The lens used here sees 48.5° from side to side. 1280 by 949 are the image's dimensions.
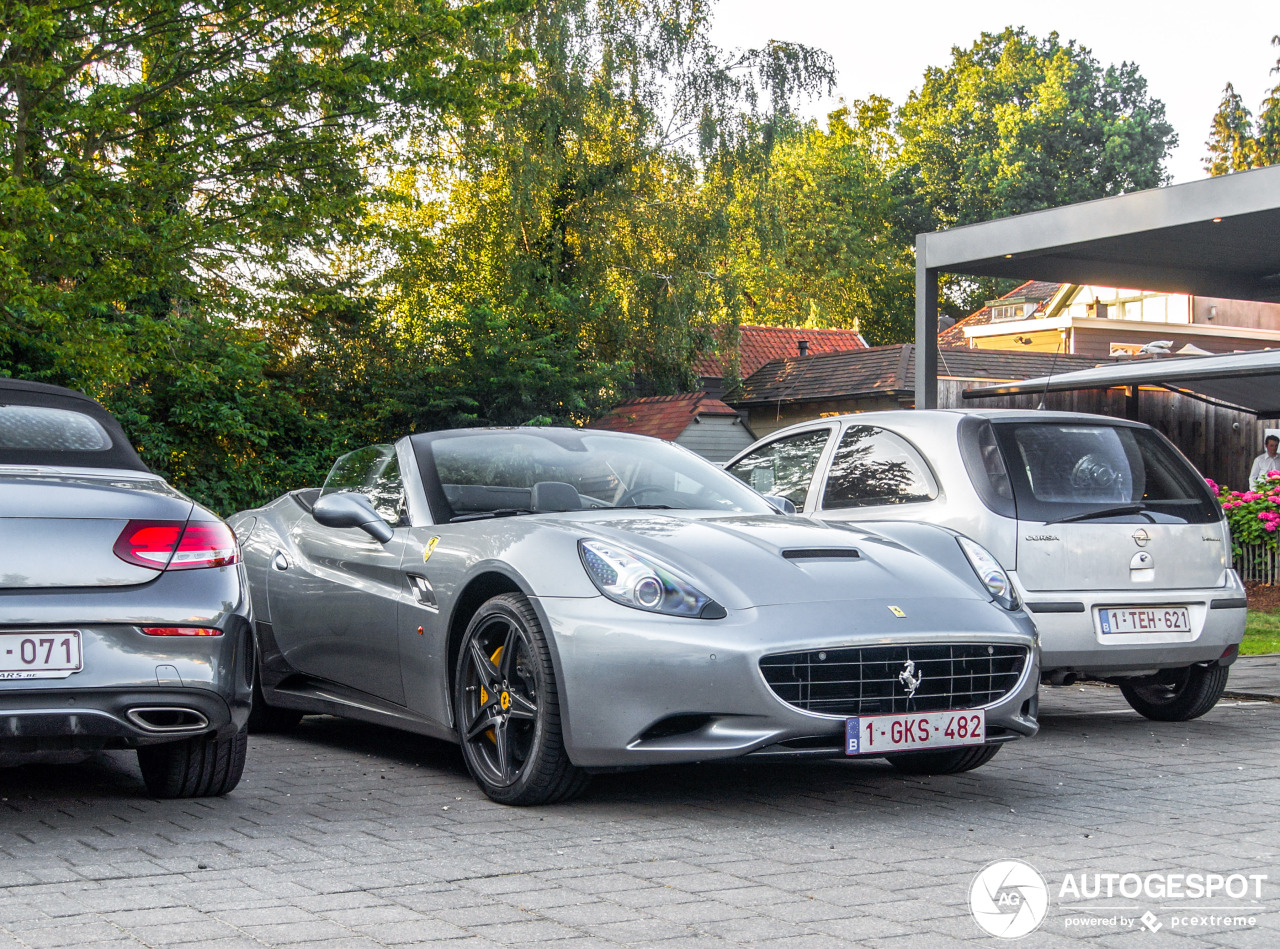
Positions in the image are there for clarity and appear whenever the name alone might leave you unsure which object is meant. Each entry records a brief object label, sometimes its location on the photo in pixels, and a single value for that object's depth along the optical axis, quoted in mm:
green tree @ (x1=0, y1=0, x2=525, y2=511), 15406
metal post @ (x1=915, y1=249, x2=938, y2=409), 15453
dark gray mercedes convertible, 4371
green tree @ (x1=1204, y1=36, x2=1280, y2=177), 49219
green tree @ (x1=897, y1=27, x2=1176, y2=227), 62469
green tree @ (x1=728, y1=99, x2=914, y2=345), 61875
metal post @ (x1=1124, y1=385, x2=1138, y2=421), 18859
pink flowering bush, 15398
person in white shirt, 16078
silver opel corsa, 6605
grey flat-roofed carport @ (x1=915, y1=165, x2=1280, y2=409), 12703
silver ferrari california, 4629
